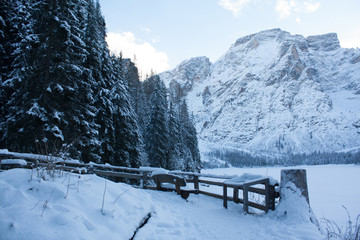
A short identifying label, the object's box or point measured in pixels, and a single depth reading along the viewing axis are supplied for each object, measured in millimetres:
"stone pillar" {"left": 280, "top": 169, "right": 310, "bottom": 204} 5074
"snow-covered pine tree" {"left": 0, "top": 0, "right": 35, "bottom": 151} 10352
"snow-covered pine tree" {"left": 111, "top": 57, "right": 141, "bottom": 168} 16469
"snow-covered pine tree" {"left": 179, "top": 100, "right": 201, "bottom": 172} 35341
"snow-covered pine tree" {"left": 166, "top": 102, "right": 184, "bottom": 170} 27994
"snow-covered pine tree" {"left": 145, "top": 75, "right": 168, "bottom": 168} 25125
